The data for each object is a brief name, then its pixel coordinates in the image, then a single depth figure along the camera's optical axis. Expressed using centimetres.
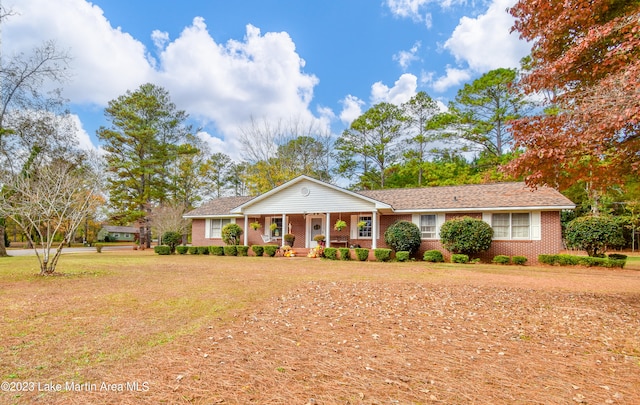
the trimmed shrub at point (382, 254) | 1652
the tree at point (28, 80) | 1730
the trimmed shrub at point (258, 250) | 1952
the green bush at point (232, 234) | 2178
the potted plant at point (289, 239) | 2025
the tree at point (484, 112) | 2645
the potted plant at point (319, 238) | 1958
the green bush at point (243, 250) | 1987
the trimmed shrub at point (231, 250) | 2014
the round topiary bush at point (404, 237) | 1705
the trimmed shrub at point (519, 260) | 1539
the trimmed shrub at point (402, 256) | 1648
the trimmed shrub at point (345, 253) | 1731
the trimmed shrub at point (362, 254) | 1694
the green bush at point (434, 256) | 1639
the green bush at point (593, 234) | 1420
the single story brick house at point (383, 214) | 1606
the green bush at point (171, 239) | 2277
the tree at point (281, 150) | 2944
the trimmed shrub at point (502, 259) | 1562
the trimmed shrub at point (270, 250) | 1923
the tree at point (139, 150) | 2912
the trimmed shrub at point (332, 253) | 1748
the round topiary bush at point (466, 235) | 1567
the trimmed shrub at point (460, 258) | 1559
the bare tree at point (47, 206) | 971
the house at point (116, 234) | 5252
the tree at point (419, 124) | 3141
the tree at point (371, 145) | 3272
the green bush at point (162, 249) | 2155
